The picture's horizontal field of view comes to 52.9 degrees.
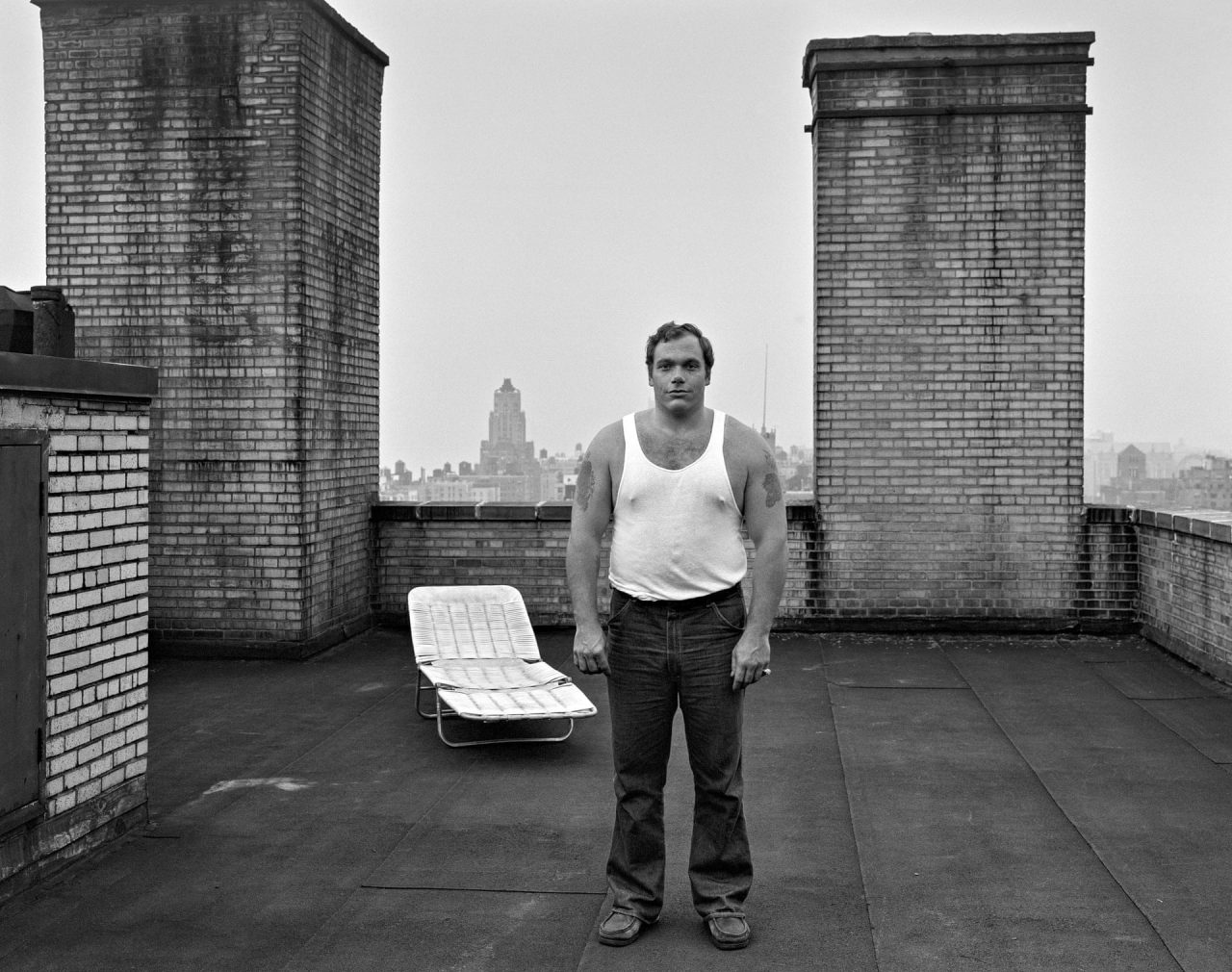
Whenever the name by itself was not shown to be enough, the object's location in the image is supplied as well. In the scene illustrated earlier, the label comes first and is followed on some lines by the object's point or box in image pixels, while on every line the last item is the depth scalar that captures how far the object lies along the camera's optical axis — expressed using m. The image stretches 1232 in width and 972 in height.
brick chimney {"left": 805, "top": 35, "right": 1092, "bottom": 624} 10.09
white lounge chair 6.62
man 4.06
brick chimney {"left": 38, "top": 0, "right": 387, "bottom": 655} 9.02
